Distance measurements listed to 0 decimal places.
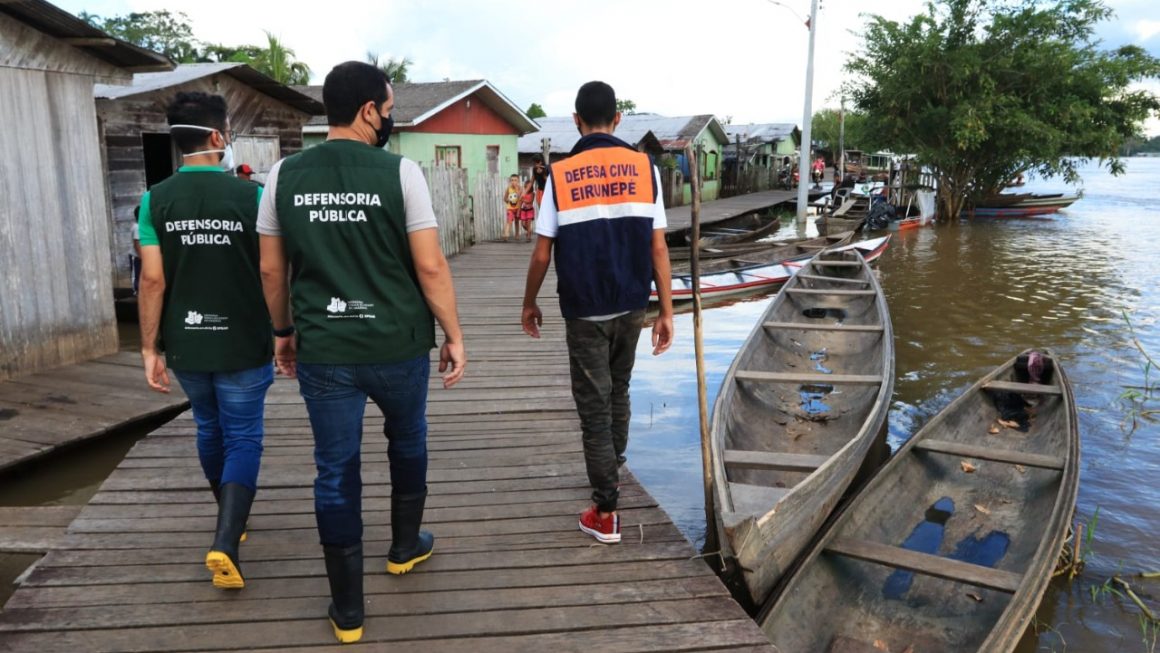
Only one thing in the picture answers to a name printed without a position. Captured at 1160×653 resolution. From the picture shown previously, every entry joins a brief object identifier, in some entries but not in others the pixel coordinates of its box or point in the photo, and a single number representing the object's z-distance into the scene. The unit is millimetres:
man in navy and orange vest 3441
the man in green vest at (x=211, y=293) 3084
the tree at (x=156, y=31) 40081
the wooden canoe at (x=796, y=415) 3920
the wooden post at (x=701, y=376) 4004
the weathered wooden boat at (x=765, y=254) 15852
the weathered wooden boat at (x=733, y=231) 20984
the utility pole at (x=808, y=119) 24406
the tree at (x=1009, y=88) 26578
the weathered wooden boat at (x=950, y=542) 4023
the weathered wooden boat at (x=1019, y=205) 32031
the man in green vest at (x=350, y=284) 2635
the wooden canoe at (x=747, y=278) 14896
